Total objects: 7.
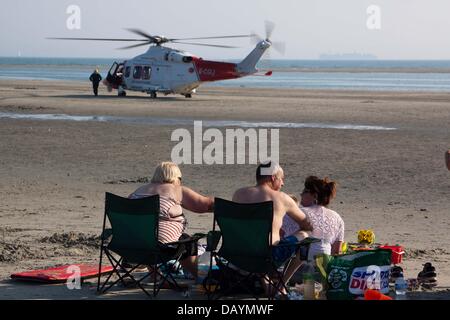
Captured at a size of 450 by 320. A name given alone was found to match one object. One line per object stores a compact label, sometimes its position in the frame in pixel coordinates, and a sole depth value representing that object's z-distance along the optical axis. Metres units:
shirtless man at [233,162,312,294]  15.38
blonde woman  16.08
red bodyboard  16.39
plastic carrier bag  14.86
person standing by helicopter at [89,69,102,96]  78.19
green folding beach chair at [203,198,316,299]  14.67
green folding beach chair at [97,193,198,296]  15.28
